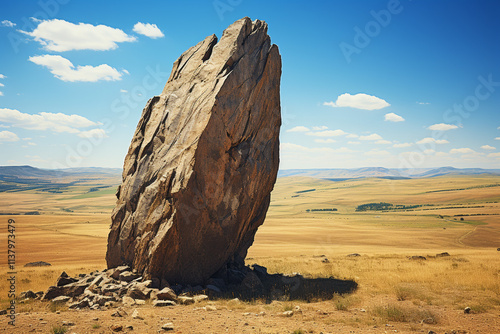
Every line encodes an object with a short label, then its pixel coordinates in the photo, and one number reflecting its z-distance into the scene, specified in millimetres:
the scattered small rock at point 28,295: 16047
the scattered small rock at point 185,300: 14859
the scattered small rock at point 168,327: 10969
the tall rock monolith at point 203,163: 17109
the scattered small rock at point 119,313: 12589
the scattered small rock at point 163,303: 14297
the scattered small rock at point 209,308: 13673
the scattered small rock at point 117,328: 10777
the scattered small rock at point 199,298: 15148
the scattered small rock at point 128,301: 14453
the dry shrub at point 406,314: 11992
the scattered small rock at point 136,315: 12179
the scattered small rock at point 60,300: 15155
